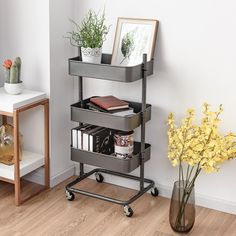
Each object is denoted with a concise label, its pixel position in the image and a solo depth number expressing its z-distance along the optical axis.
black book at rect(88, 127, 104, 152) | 2.85
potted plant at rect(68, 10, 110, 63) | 2.75
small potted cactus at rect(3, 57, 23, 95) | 2.86
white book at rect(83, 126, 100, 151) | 2.86
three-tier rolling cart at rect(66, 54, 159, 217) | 2.68
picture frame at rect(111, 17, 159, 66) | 2.79
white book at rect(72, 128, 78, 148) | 2.90
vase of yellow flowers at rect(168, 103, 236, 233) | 2.53
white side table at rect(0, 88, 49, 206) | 2.77
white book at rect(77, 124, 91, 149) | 2.88
